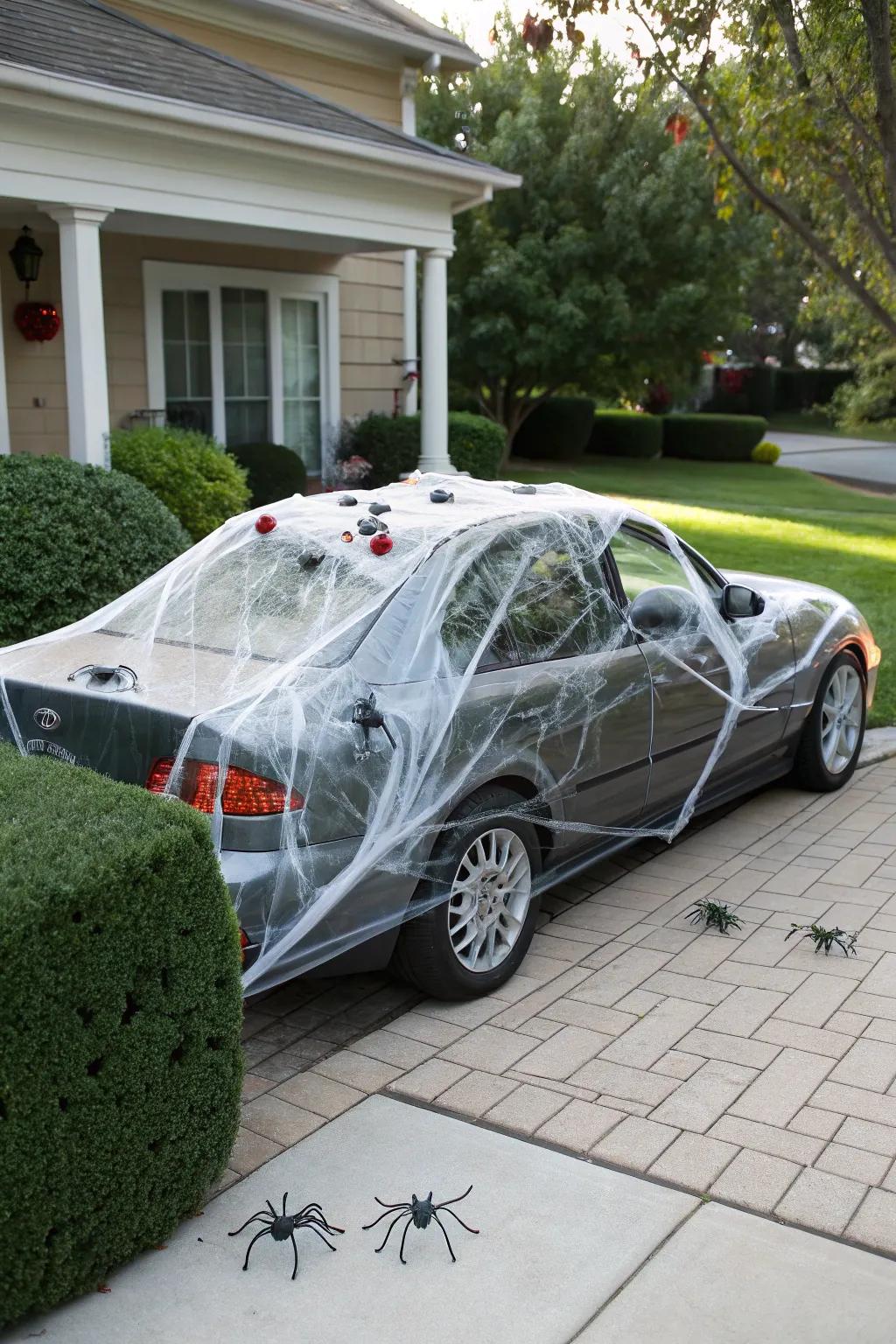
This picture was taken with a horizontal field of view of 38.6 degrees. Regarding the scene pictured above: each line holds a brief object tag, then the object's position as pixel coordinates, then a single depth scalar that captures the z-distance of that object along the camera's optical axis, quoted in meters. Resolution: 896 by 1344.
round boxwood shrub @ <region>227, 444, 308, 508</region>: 12.62
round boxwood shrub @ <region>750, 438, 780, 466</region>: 29.89
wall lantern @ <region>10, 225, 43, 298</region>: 10.41
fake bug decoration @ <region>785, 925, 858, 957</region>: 4.86
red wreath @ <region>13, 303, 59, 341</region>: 10.84
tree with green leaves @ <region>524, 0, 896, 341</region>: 9.23
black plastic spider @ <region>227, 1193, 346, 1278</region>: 3.09
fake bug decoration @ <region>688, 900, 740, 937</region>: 5.08
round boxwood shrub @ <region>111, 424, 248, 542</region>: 9.73
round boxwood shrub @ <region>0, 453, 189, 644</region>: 7.41
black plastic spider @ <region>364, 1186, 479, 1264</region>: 3.11
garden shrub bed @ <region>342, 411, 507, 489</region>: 13.73
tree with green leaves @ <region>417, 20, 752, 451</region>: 22.92
